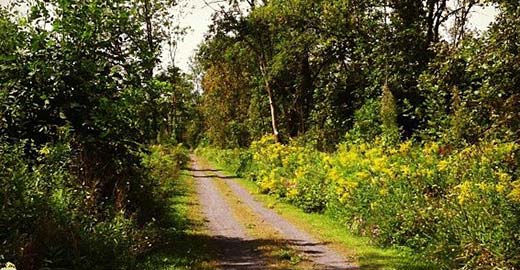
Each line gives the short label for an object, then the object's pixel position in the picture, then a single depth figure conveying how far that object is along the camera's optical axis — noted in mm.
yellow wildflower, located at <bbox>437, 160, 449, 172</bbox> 10985
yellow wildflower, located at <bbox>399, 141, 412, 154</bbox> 13125
